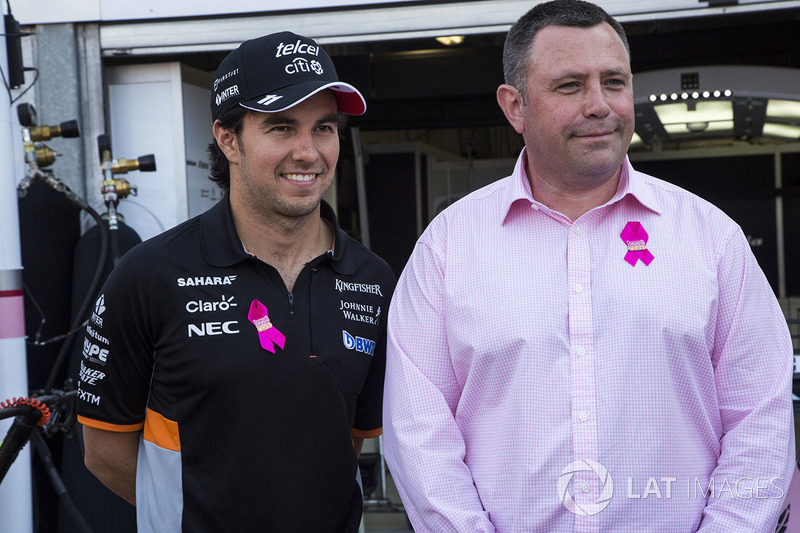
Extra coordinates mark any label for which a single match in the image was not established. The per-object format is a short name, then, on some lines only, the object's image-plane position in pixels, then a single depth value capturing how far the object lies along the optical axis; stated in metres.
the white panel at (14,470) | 3.27
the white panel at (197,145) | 4.65
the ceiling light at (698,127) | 6.82
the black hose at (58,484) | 3.65
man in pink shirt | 1.74
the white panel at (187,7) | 4.25
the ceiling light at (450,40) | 5.38
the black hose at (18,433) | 2.52
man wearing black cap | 1.89
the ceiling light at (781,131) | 7.05
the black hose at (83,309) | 3.98
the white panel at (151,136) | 4.59
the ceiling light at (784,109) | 5.91
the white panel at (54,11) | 4.35
